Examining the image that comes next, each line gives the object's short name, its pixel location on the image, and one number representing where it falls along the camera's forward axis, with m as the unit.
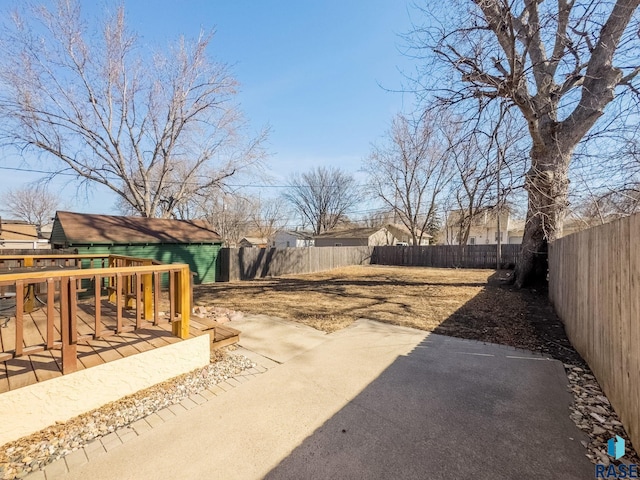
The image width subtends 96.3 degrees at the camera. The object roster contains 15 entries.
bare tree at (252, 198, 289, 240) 41.31
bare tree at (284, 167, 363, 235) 36.50
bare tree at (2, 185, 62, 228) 34.06
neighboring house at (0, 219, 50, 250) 21.72
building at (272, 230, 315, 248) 36.59
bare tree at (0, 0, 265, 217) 11.20
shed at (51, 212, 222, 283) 8.94
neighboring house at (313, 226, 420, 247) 28.92
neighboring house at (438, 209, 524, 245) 29.77
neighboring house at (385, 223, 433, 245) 33.06
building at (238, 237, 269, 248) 40.85
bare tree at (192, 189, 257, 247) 31.81
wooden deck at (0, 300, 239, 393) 2.37
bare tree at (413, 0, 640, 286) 4.60
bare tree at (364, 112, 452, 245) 21.53
